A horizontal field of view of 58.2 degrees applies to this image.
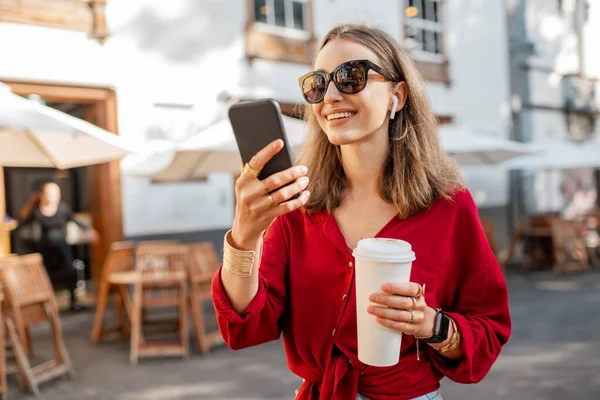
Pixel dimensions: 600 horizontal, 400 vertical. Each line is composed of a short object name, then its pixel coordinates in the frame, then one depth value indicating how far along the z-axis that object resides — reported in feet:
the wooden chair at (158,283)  17.84
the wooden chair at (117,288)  19.47
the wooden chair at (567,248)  35.19
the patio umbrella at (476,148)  26.89
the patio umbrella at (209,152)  19.24
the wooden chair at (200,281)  18.62
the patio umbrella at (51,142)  13.79
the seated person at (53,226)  25.46
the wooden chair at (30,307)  15.02
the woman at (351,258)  4.47
